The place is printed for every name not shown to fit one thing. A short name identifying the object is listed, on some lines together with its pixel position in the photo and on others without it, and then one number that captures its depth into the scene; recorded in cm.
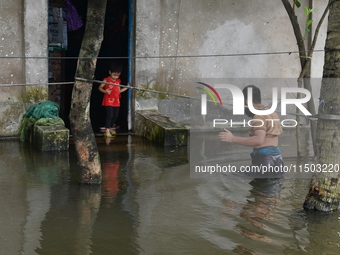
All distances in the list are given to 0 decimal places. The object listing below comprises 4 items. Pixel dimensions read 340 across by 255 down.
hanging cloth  1217
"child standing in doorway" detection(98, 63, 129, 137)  1156
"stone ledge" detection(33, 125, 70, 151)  988
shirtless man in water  814
